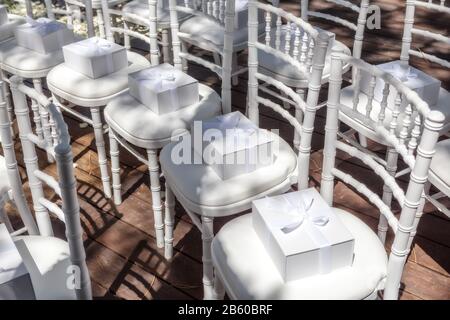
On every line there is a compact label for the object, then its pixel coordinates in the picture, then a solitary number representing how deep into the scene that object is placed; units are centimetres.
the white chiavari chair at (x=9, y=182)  155
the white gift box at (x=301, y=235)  135
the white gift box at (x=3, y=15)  279
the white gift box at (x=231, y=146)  167
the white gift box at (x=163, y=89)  197
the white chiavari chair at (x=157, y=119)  195
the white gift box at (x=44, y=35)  247
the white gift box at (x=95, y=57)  223
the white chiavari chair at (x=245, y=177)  164
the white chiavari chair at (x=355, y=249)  130
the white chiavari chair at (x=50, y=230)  118
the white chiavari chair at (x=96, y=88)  221
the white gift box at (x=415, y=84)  198
